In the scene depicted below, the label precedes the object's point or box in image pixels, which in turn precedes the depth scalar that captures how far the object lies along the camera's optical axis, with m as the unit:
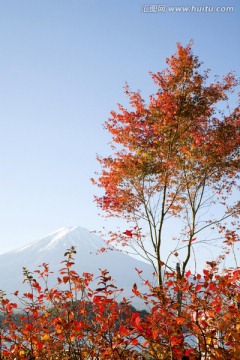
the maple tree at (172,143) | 11.35
